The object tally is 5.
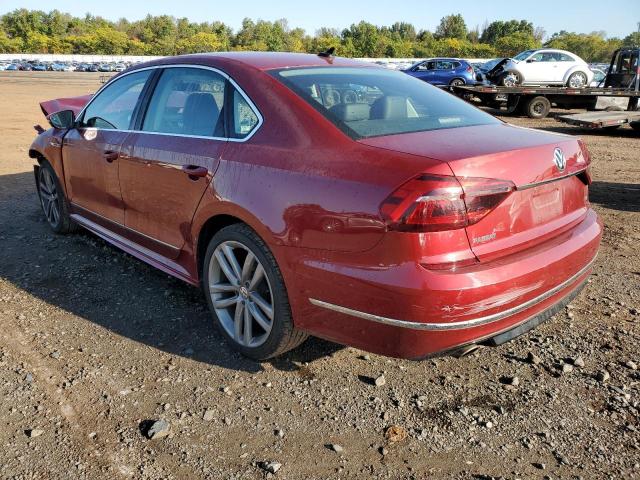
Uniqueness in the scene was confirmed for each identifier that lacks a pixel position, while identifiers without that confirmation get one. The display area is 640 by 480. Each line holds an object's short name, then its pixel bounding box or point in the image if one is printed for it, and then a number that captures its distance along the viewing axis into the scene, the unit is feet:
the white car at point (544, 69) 67.26
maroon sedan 7.80
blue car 81.66
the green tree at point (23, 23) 415.85
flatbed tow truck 52.13
